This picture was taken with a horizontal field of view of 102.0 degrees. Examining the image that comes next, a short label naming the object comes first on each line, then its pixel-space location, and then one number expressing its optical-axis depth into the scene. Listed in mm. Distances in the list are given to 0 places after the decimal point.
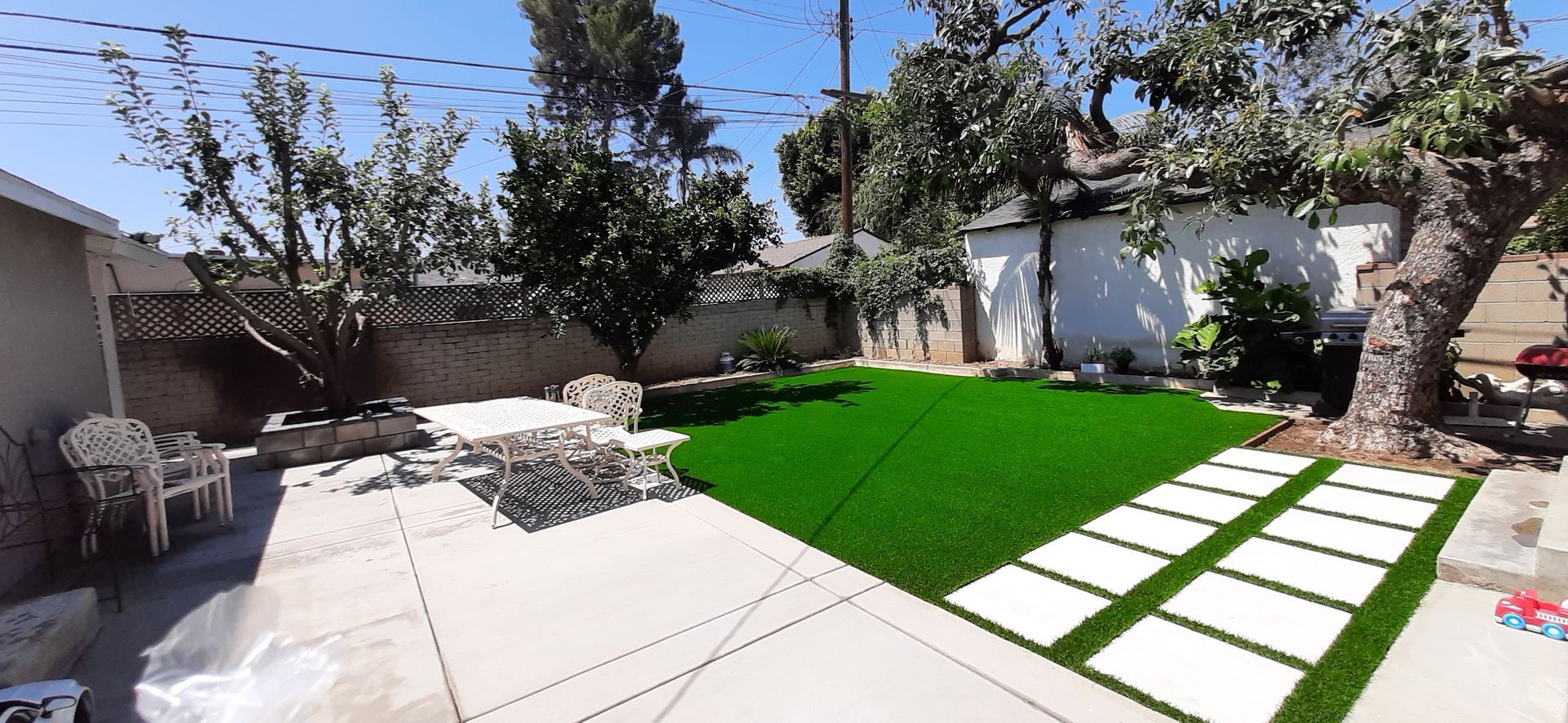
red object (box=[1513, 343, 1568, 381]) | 5477
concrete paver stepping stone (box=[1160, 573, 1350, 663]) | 2711
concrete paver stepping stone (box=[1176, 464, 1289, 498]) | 4680
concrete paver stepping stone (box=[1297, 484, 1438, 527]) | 3988
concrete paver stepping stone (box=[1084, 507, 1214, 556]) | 3789
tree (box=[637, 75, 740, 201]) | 26938
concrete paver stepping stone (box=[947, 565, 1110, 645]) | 2922
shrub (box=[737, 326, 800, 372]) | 12273
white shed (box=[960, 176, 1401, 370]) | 7957
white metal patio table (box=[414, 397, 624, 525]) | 4917
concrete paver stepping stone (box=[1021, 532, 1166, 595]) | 3359
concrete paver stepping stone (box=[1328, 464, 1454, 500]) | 4430
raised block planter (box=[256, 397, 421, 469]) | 6738
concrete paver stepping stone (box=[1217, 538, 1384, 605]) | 3137
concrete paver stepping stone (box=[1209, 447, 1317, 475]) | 5137
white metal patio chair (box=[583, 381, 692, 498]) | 5172
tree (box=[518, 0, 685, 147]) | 23547
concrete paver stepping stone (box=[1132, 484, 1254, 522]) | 4234
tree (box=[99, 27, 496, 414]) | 6375
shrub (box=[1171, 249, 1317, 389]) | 7539
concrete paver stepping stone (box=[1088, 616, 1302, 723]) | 2332
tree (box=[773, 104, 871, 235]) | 26469
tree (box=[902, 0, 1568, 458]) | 4570
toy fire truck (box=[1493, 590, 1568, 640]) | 2604
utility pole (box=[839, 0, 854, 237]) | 15211
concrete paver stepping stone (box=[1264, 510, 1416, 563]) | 3551
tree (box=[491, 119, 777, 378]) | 8133
